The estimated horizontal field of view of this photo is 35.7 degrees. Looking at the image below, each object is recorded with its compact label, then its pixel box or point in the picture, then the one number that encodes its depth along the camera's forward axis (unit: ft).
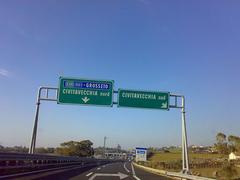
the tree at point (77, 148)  423.15
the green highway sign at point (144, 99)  93.04
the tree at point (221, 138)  442.09
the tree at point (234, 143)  428.56
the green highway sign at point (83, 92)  91.86
